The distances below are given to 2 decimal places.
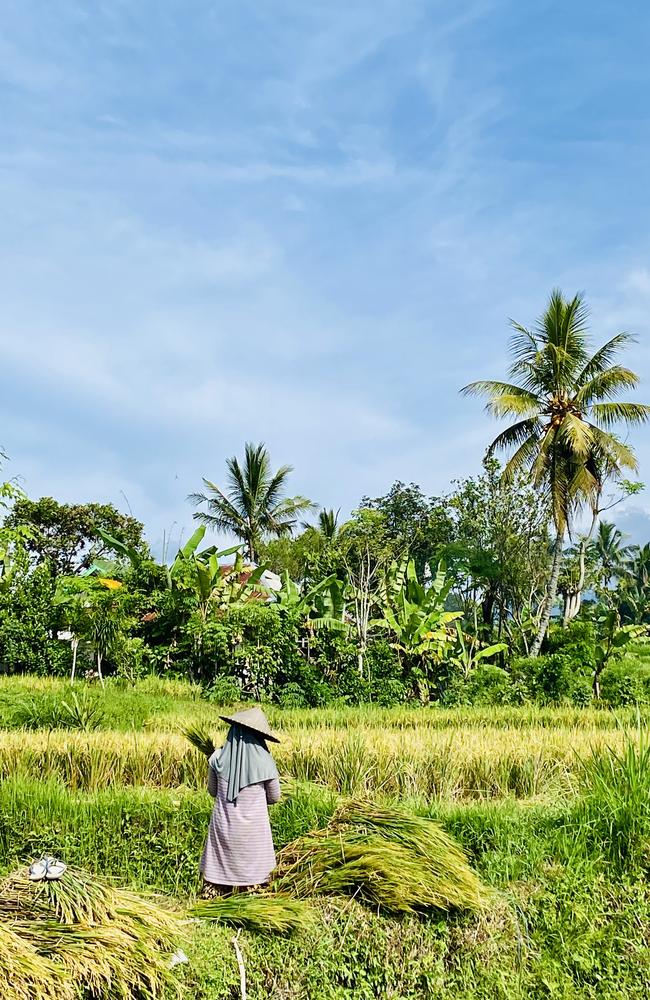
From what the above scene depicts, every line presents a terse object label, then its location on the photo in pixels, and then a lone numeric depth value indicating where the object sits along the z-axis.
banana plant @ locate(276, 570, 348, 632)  14.32
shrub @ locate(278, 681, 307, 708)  13.13
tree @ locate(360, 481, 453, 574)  23.12
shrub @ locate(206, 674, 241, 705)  12.83
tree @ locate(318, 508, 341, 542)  32.78
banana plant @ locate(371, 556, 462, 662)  14.26
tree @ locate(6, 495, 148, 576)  30.75
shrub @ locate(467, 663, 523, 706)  14.02
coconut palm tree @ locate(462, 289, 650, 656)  18.70
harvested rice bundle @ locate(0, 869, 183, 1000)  3.53
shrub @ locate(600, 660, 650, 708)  13.79
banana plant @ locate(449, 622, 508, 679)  15.04
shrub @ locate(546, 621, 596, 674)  14.56
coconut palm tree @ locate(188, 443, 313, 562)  31.58
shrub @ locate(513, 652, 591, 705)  14.02
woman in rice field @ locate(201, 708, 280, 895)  4.85
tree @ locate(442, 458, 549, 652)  19.70
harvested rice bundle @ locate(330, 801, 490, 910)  4.50
